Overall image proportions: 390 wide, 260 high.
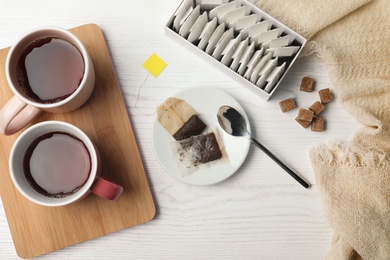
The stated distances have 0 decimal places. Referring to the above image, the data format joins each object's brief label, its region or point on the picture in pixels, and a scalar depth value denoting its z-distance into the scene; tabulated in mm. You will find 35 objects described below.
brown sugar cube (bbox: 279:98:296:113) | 933
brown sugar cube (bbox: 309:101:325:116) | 934
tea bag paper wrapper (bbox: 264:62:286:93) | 873
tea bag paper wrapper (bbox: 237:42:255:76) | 880
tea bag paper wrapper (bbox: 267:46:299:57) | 873
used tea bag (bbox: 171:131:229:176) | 912
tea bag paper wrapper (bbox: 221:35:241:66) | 874
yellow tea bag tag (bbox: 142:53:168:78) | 948
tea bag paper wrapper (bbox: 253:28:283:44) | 878
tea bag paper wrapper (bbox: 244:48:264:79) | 879
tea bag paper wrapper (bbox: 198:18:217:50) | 879
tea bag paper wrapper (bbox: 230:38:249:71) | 876
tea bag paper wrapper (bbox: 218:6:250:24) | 880
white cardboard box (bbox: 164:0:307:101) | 884
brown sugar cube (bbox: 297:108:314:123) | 923
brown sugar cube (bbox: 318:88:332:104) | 936
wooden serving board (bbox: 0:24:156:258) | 899
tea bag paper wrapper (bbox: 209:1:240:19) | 880
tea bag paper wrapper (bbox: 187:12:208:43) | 881
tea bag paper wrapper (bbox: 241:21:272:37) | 880
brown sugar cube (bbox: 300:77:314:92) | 938
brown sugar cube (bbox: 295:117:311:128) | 930
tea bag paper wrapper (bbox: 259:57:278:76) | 871
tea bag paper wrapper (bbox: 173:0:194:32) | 879
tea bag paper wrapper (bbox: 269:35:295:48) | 877
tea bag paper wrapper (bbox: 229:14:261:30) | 880
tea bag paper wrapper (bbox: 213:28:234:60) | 881
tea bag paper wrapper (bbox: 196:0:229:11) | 894
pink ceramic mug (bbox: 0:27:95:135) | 797
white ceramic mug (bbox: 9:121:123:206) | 773
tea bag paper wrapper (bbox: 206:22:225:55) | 884
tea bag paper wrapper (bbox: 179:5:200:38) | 877
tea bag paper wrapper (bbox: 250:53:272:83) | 875
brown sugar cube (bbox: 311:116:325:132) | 931
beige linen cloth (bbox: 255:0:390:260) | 915
